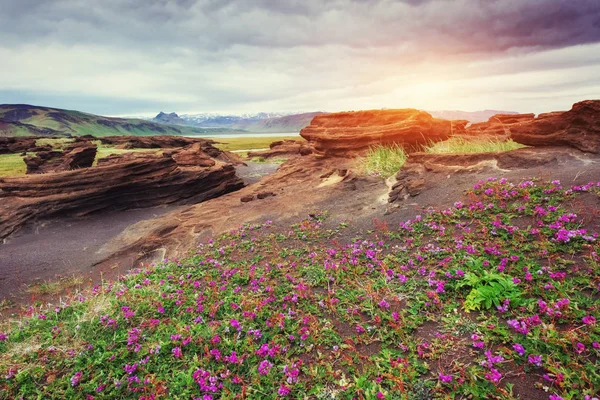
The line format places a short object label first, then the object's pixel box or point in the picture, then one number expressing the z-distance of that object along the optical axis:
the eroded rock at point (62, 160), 29.39
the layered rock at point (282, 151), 48.58
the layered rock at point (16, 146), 61.44
